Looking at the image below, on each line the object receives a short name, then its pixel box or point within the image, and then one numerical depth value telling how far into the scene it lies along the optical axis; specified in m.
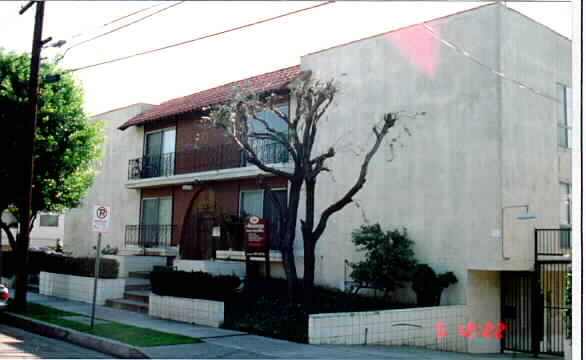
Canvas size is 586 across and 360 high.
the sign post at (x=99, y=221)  13.16
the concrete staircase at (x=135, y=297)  16.75
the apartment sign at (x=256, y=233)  18.40
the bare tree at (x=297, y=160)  14.13
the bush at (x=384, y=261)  15.37
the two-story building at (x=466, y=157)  15.14
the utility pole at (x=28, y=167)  15.58
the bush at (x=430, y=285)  14.95
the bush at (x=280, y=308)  12.62
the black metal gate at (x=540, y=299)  15.14
